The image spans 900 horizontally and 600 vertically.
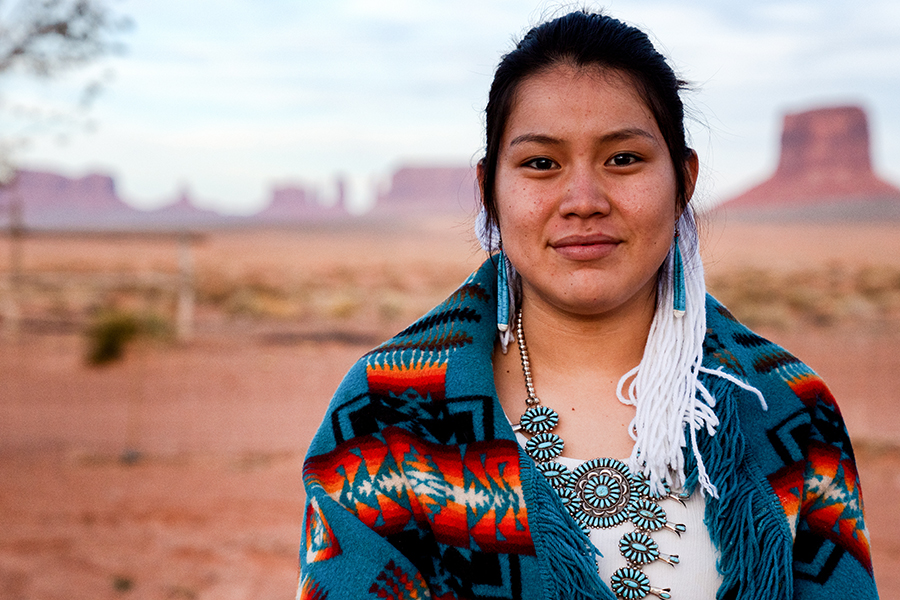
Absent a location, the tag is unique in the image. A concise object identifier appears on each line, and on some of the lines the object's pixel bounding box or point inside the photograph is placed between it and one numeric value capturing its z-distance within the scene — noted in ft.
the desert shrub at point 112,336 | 30.11
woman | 2.85
